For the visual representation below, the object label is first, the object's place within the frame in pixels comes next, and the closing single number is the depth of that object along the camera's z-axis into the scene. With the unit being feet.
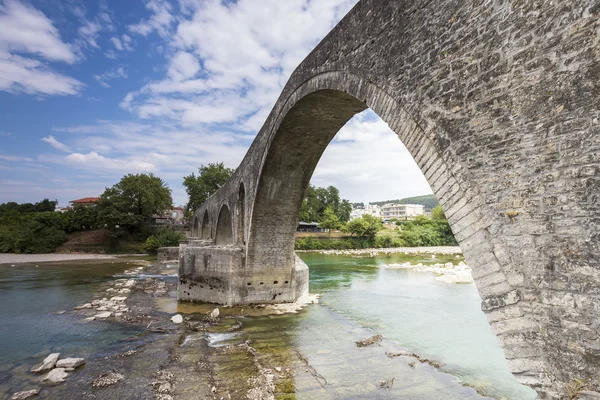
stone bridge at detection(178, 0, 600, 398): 7.61
